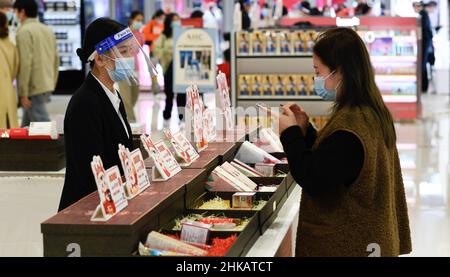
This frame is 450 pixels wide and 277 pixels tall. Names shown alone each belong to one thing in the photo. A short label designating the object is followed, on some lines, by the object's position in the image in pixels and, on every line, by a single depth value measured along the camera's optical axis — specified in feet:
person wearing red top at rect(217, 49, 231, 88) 36.57
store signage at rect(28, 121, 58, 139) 19.36
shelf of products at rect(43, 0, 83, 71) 57.21
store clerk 12.07
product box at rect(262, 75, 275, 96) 36.83
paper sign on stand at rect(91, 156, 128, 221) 9.46
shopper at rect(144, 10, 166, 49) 57.77
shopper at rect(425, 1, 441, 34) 64.96
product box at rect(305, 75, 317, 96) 36.49
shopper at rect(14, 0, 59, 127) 30.99
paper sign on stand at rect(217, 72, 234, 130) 16.80
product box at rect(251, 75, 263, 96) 36.83
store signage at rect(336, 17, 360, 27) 41.43
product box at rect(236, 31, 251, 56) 36.99
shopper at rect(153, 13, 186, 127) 45.52
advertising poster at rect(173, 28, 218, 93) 36.96
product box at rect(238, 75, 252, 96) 36.96
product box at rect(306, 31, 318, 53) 36.81
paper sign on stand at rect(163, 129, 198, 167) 13.20
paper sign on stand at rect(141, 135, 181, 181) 11.84
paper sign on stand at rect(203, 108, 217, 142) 15.78
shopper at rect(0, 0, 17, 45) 32.42
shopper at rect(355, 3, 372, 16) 54.37
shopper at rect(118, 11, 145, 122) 40.57
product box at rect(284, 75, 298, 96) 36.73
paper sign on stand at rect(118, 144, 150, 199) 10.68
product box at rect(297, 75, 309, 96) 36.63
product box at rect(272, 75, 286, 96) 36.81
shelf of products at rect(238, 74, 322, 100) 36.70
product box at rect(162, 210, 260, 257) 9.98
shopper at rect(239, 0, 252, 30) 45.50
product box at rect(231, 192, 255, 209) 12.26
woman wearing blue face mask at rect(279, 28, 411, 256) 10.13
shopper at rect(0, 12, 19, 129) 26.61
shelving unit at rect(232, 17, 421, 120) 45.21
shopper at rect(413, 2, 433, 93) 61.00
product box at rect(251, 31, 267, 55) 37.01
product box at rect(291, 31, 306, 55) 37.01
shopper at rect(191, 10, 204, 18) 51.98
